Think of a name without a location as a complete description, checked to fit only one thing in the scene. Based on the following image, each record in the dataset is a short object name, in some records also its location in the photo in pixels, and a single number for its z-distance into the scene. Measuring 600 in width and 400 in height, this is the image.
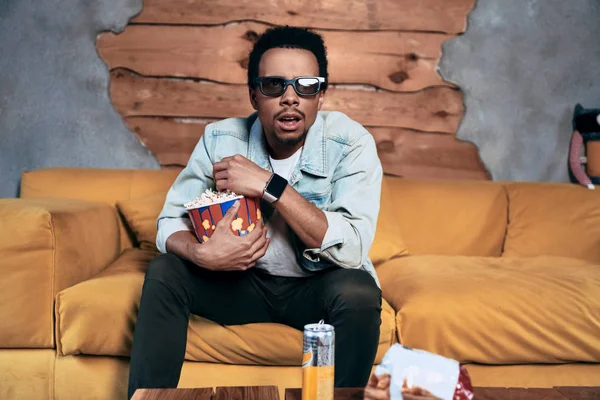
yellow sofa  1.79
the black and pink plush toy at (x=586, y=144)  2.84
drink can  1.06
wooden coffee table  1.10
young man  1.52
